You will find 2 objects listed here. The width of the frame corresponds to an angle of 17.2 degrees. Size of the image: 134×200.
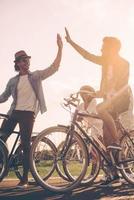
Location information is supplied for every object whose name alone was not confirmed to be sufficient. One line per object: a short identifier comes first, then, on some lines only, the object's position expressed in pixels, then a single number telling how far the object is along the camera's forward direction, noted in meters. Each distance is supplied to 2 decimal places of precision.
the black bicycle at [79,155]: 6.42
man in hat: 7.42
